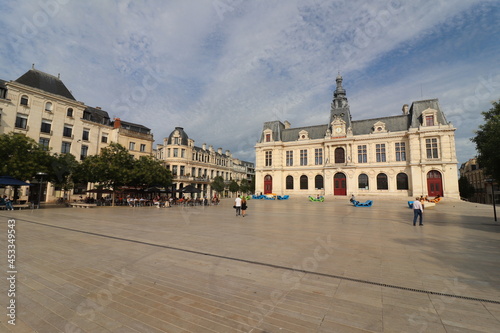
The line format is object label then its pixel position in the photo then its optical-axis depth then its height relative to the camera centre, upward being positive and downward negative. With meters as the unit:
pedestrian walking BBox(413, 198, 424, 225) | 12.27 -0.78
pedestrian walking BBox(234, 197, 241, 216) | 17.41 -1.00
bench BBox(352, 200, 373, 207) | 27.80 -1.38
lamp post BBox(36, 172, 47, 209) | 21.42 +1.25
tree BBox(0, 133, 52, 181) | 21.17 +2.77
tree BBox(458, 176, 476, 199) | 59.34 +1.24
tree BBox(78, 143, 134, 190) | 25.73 +2.24
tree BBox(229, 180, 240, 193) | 67.31 +1.25
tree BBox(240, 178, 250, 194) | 73.86 +1.17
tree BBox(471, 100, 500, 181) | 18.65 +4.34
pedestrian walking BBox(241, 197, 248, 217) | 17.42 -1.06
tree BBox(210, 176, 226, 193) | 57.79 +1.28
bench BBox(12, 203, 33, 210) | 21.44 -1.73
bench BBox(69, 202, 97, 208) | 25.20 -1.78
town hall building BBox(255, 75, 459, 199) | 39.03 +7.10
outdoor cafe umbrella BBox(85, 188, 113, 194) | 27.05 -0.27
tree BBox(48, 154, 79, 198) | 25.05 +1.97
